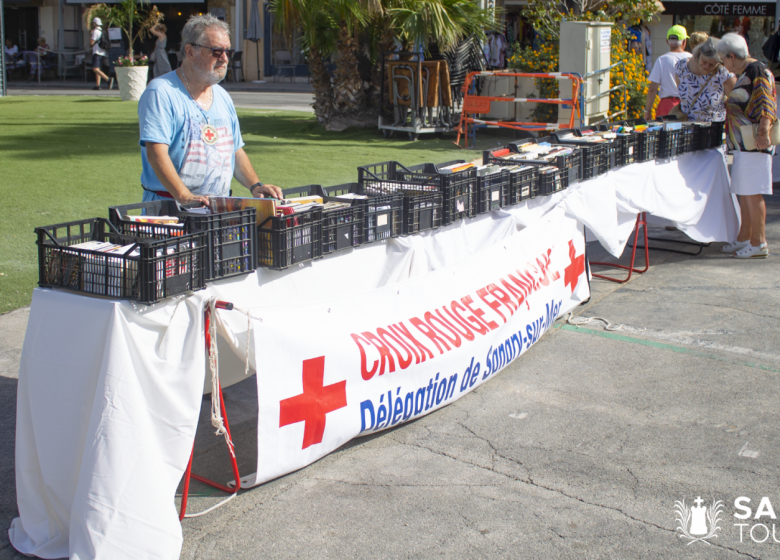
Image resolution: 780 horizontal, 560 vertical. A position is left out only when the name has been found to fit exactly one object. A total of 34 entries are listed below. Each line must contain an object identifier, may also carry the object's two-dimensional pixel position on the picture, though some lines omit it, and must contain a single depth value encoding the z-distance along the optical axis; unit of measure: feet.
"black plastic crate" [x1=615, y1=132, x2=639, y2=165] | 21.45
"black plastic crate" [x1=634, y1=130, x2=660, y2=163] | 22.09
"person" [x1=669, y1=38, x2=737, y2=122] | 24.49
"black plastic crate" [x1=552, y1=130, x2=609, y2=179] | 20.04
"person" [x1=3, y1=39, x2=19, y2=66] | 106.96
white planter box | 69.87
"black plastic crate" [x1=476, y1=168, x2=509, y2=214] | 16.29
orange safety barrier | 41.19
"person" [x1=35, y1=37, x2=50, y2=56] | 102.96
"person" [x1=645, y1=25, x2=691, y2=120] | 30.22
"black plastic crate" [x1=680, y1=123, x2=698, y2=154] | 23.88
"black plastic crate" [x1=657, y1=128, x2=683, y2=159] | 22.91
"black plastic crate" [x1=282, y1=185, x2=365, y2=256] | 12.76
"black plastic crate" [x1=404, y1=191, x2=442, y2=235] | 14.61
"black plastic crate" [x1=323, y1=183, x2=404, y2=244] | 13.76
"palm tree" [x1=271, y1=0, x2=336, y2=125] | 48.08
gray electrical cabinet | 42.86
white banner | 10.96
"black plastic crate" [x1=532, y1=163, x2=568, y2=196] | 18.20
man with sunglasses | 12.83
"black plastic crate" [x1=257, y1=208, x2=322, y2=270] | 11.72
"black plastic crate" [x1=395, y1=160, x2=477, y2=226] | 15.29
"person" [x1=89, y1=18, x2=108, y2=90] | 86.02
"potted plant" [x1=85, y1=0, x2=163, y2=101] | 69.82
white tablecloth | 9.29
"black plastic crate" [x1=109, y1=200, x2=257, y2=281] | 10.82
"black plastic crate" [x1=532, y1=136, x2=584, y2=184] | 18.83
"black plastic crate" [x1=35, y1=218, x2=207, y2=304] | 9.69
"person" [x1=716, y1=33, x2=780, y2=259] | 22.72
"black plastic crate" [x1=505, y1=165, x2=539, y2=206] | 17.27
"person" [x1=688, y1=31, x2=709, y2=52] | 31.00
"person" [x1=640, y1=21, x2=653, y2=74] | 61.27
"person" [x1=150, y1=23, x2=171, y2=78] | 65.08
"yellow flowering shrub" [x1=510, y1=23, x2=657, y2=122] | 47.01
